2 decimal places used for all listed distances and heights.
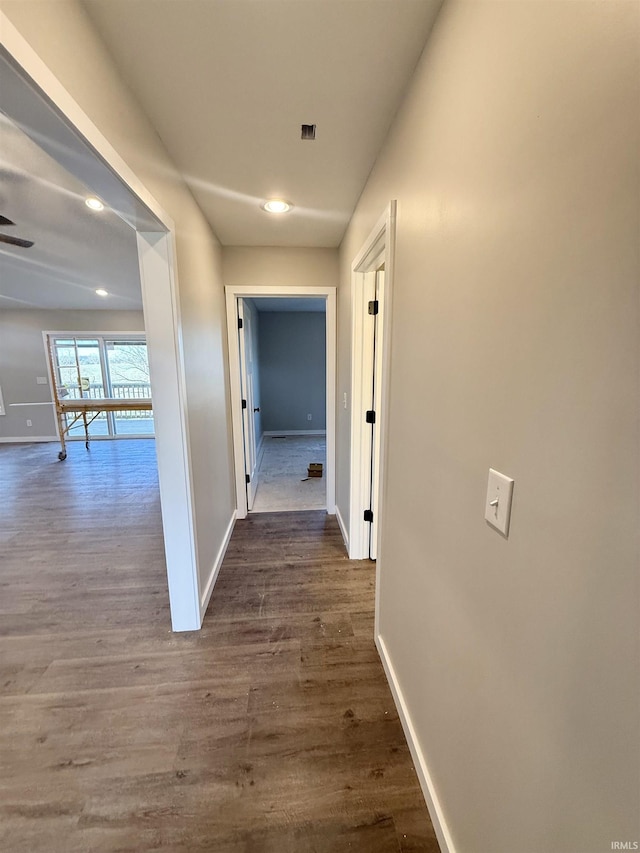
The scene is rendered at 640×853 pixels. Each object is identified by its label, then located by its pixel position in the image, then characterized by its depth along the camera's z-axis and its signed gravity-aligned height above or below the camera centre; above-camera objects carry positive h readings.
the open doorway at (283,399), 2.95 -0.40
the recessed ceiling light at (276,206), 1.97 +1.01
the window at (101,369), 6.00 +0.06
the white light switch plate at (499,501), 0.68 -0.28
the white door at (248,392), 3.08 -0.21
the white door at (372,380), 2.11 -0.06
